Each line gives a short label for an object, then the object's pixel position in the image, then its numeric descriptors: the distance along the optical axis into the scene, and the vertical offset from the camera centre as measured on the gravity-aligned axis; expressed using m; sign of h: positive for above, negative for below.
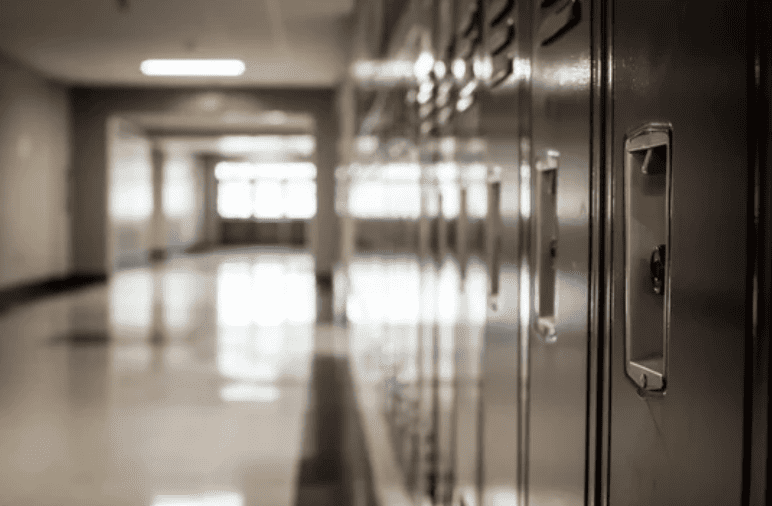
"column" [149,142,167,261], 19.73 +0.47
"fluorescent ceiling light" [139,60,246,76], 9.53 +2.12
